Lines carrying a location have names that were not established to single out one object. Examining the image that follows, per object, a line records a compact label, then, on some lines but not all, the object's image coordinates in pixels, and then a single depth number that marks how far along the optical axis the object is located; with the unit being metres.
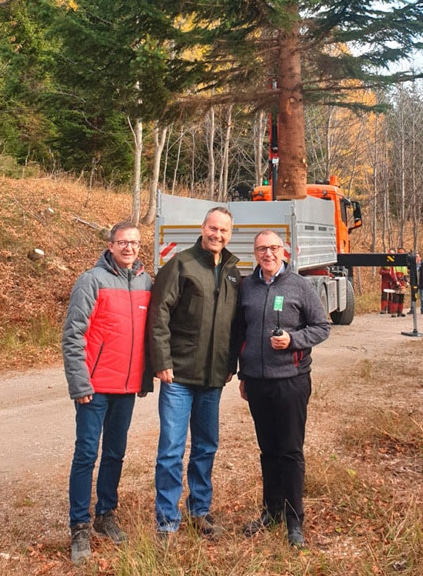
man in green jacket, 3.42
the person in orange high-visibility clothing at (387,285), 16.70
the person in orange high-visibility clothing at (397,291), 16.38
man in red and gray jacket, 3.33
